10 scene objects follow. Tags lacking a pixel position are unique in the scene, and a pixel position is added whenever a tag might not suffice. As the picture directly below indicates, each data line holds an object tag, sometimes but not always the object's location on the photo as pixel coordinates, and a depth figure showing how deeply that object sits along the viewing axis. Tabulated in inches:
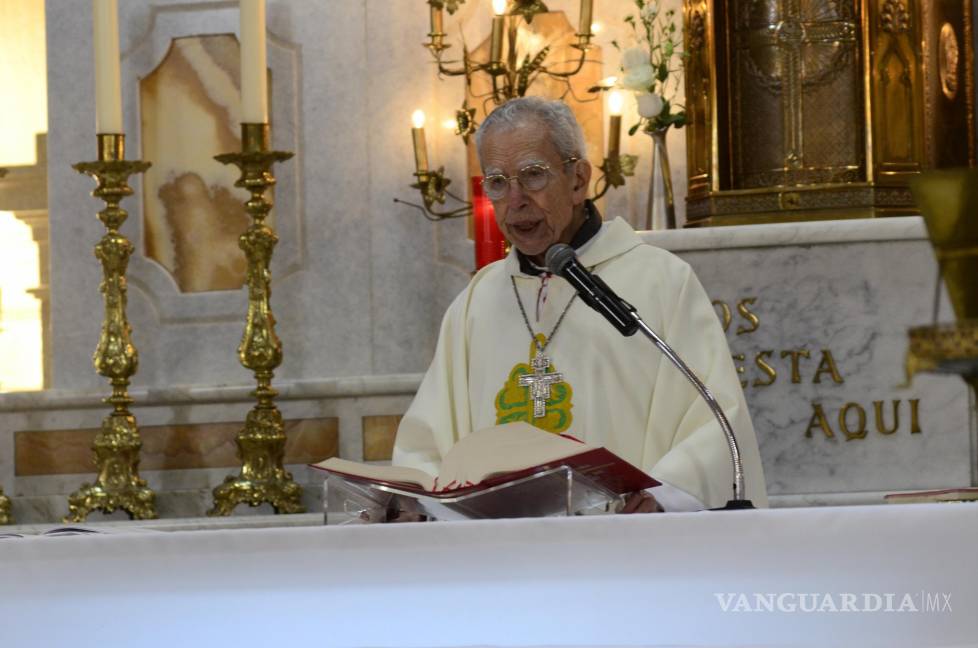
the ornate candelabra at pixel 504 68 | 346.2
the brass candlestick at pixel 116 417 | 321.1
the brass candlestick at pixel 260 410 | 317.1
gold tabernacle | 327.7
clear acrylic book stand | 147.9
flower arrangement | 330.1
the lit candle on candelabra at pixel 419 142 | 358.6
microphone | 157.4
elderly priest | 223.8
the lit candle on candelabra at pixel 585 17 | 343.8
